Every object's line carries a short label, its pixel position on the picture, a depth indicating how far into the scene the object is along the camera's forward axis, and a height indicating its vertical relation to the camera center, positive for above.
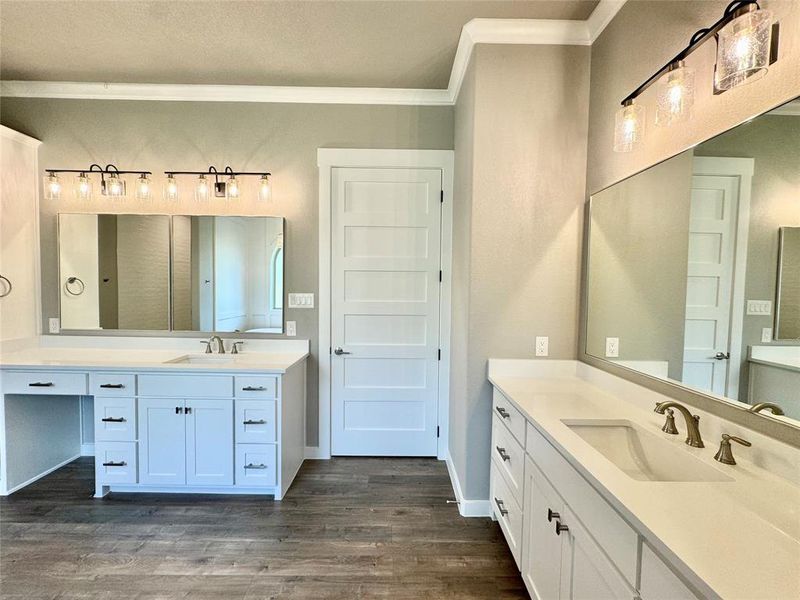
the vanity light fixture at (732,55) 1.05 +0.71
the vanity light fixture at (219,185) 2.78 +0.71
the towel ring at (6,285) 2.62 -0.08
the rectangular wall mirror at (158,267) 2.87 +0.09
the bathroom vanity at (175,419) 2.36 -0.89
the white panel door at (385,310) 2.90 -0.21
